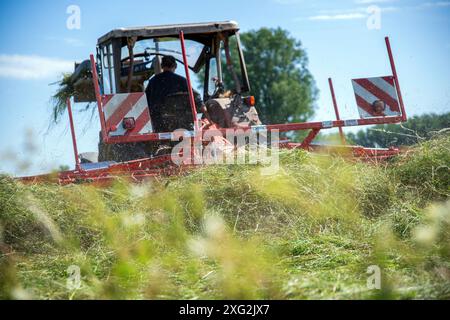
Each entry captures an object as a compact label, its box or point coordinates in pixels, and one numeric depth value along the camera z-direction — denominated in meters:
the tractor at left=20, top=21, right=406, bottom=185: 13.74
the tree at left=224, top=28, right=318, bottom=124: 78.56
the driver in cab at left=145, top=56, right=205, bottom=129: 16.19
